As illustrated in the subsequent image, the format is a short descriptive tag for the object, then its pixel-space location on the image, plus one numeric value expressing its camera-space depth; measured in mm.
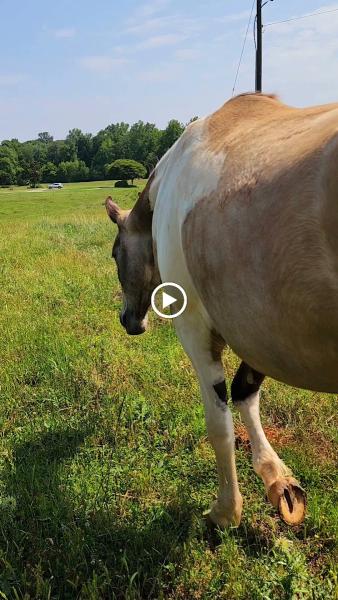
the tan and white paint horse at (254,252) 1600
